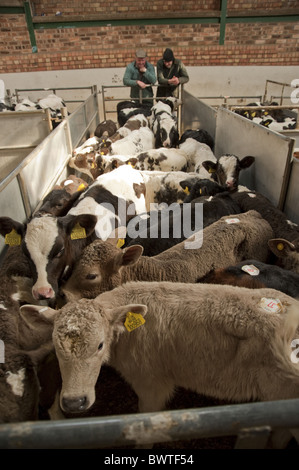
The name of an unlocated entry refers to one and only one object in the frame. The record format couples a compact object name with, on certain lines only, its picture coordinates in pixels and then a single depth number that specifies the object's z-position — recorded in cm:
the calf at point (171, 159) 519
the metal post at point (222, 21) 1027
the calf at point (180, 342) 150
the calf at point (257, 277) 228
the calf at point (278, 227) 270
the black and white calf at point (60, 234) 226
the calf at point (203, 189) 395
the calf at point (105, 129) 727
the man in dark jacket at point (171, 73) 775
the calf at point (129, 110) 783
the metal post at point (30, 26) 1019
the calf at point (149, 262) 241
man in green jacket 784
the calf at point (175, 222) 302
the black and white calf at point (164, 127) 639
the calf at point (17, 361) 165
